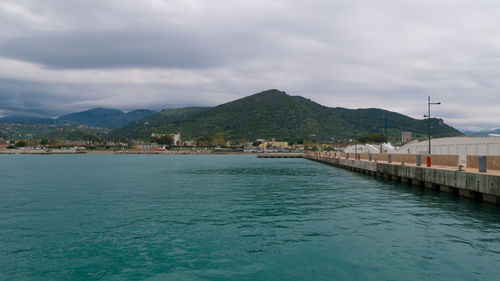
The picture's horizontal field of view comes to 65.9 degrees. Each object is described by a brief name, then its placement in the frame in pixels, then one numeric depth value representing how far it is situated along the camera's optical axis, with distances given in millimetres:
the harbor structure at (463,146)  41625
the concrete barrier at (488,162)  28766
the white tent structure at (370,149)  107612
